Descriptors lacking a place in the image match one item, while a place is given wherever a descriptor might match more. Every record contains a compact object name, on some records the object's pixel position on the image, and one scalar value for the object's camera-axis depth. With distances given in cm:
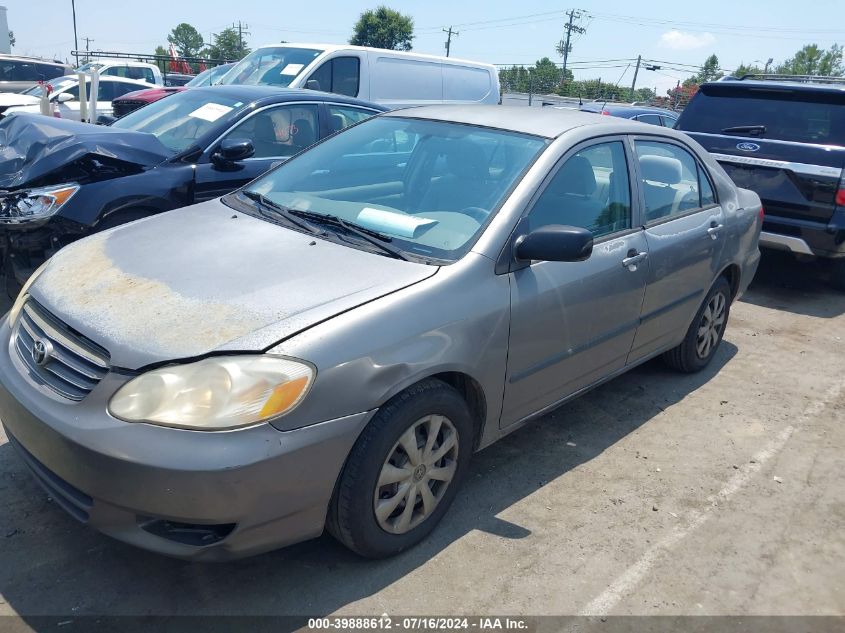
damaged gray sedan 225
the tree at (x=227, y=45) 6027
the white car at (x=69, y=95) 1371
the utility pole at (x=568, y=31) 6919
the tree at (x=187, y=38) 10628
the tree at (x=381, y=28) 6003
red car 1156
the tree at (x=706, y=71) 6444
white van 955
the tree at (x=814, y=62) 7419
